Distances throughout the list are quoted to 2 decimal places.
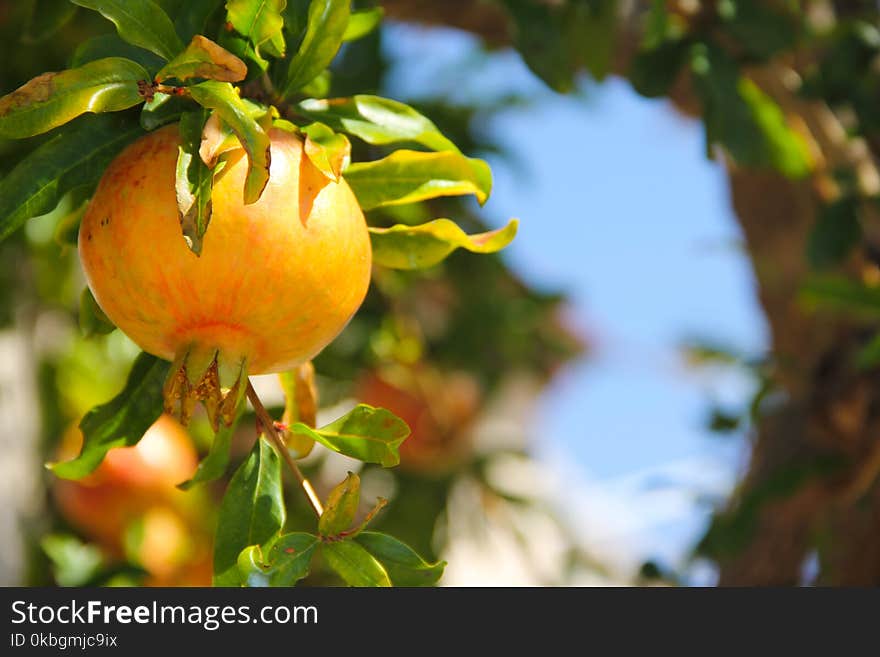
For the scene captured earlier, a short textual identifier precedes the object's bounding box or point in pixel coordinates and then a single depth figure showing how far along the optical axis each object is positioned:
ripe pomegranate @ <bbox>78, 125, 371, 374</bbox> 1.23
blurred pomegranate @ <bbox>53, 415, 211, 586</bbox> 2.25
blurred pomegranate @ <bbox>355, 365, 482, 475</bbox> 2.41
